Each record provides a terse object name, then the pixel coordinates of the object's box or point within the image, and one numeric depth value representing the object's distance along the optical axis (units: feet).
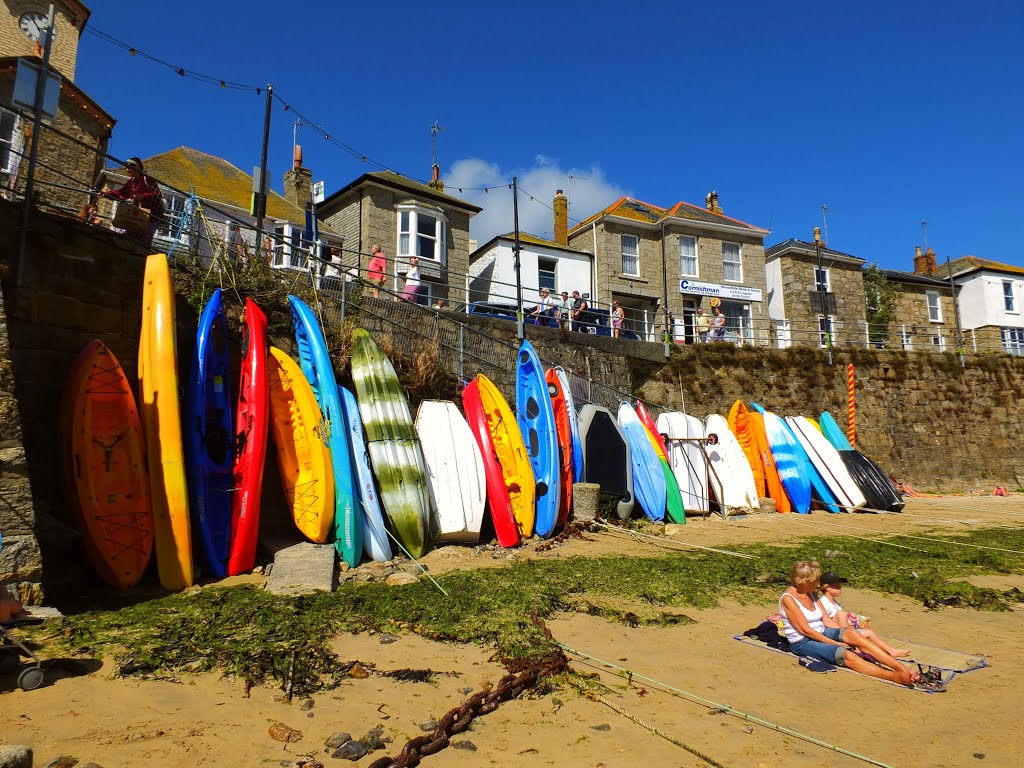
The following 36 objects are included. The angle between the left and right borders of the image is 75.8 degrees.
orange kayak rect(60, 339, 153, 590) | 15.42
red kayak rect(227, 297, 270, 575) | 17.24
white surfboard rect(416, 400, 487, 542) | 21.71
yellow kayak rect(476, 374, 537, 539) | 24.49
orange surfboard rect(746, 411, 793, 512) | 35.81
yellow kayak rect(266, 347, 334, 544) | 19.26
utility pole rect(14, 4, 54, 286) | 16.74
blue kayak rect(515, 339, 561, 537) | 24.79
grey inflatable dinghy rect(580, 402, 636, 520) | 28.45
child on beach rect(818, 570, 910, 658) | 11.38
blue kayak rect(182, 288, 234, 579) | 17.08
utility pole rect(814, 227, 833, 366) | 58.03
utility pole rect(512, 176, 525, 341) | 40.16
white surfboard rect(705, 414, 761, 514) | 33.43
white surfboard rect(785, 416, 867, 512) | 36.32
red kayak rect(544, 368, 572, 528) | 25.60
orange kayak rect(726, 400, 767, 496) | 36.46
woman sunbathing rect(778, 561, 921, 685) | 10.92
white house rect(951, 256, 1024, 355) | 100.83
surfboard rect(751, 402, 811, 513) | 35.71
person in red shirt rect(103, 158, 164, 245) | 23.81
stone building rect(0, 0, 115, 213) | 38.24
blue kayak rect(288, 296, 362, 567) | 19.10
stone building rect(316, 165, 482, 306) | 65.82
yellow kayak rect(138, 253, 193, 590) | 15.83
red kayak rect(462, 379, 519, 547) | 22.93
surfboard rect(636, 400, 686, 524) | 30.12
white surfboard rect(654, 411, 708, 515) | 32.30
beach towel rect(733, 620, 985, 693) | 10.57
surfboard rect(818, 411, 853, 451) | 41.96
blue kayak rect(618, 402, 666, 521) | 29.53
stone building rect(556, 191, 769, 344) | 78.43
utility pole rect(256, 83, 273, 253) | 33.73
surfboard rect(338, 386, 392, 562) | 19.49
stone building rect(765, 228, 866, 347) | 87.30
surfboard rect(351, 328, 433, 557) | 20.22
